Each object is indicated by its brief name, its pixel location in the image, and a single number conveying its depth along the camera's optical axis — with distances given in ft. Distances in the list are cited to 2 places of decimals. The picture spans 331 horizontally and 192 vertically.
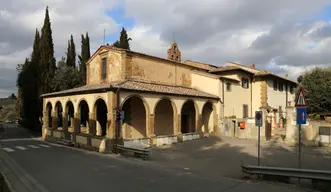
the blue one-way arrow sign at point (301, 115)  26.87
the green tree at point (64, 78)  114.83
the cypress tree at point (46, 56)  110.63
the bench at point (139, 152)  45.01
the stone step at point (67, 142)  69.62
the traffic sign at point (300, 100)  26.91
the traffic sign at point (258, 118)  33.71
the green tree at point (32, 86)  117.02
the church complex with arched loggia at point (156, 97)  59.93
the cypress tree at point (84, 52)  136.36
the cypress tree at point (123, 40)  139.44
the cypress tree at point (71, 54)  139.83
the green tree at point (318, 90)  78.72
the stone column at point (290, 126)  59.47
